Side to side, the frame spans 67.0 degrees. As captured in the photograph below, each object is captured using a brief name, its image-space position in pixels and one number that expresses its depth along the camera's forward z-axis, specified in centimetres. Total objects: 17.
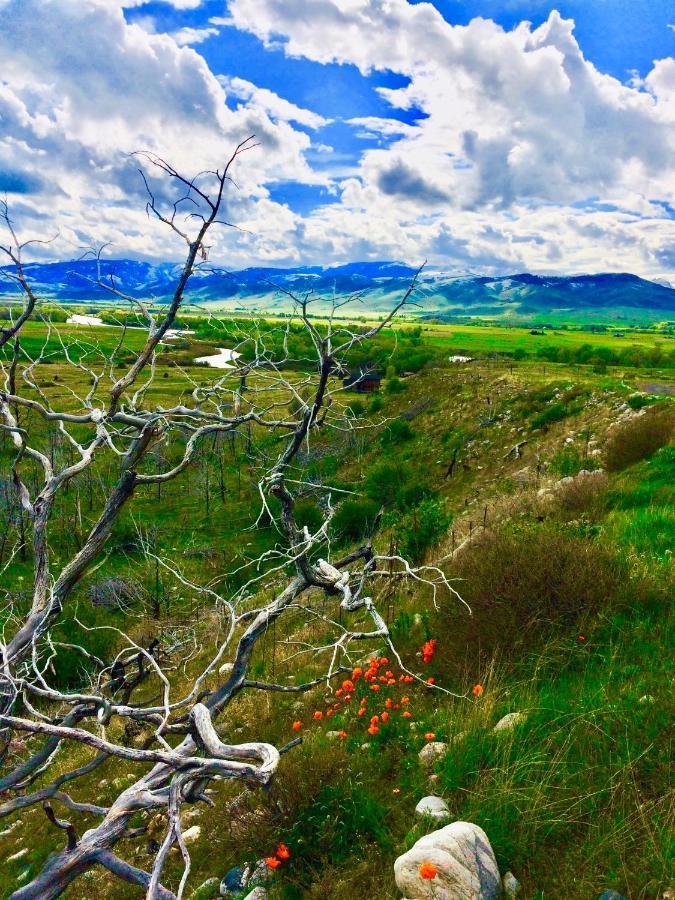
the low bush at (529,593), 528
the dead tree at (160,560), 294
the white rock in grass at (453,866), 283
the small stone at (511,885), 294
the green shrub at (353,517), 2120
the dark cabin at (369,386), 4556
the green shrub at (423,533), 1111
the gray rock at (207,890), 397
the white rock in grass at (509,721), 400
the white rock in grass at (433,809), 346
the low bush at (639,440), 1338
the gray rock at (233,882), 386
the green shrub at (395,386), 4194
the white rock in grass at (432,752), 413
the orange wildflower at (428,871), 271
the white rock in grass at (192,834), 477
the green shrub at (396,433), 3183
